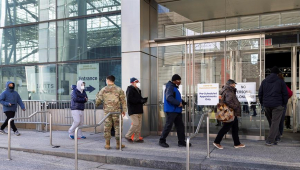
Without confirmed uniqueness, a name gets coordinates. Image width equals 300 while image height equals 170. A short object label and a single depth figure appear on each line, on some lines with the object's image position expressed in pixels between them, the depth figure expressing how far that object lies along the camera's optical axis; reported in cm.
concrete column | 872
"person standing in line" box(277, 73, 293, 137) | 759
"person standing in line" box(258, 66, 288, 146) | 698
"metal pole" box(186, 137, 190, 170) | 505
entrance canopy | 899
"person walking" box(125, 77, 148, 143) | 761
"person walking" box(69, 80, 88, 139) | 843
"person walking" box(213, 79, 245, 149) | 684
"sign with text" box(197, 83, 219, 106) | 866
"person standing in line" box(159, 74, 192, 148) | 704
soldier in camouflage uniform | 700
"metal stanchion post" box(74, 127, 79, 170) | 538
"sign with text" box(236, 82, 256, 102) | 830
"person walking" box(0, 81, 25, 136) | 954
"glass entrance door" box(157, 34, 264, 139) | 834
